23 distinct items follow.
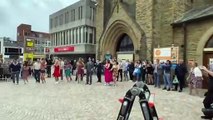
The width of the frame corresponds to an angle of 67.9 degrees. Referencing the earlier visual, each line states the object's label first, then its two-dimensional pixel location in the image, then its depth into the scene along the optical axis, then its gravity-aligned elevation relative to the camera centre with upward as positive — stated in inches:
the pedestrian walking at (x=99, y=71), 421.5 -35.8
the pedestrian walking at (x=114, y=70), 389.9 -30.2
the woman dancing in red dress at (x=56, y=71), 400.3 -34.3
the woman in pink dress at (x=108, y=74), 378.8 -39.3
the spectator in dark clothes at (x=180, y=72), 326.4 -29.6
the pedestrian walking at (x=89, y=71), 389.4 -33.1
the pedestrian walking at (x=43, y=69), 410.7 -31.4
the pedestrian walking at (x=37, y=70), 414.2 -32.9
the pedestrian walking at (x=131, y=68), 448.0 -29.4
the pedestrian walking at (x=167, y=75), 336.4 -36.9
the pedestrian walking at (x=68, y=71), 435.9 -37.0
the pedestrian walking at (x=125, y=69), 454.3 -34.2
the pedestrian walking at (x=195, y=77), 294.6 -35.8
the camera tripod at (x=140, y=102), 127.3 -36.9
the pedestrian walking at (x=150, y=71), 385.7 -32.5
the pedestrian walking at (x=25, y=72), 409.4 -37.6
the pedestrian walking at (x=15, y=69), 401.0 -30.9
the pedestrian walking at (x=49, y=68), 513.8 -34.6
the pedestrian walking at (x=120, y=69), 454.3 -32.7
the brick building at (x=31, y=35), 1845.8 +289.5
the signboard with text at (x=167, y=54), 378.8 +9.3
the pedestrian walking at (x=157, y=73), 358.2 -34.6
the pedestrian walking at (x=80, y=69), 414.4 -30.0
